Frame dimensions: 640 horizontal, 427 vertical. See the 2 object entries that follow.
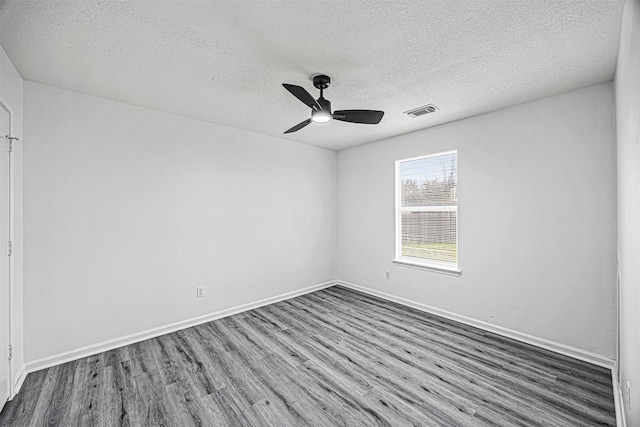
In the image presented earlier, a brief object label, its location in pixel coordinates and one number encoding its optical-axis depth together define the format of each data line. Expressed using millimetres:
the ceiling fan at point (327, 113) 2295
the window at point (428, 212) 3748
